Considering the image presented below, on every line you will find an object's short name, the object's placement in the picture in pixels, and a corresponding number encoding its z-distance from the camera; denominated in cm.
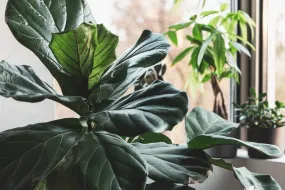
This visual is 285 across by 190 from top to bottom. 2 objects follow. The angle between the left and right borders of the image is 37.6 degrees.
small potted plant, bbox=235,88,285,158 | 144
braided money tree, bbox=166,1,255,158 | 137
